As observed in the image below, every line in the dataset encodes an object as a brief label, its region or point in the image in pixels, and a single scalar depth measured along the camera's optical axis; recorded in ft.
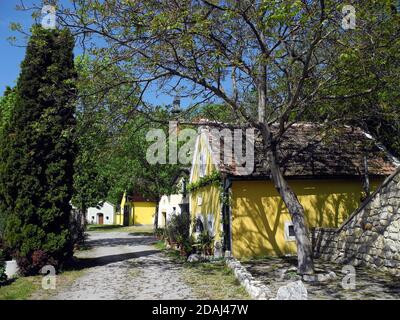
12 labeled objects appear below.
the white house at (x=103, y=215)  214.07
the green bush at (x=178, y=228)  59.50
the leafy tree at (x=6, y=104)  79.15
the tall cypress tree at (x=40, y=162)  41.14
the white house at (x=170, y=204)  92.04
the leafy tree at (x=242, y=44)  31.48
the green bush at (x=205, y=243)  51.44
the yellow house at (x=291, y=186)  48.24
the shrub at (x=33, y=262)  40.60
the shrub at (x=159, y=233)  85.70
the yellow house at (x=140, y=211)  175.11
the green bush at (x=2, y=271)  36.29
